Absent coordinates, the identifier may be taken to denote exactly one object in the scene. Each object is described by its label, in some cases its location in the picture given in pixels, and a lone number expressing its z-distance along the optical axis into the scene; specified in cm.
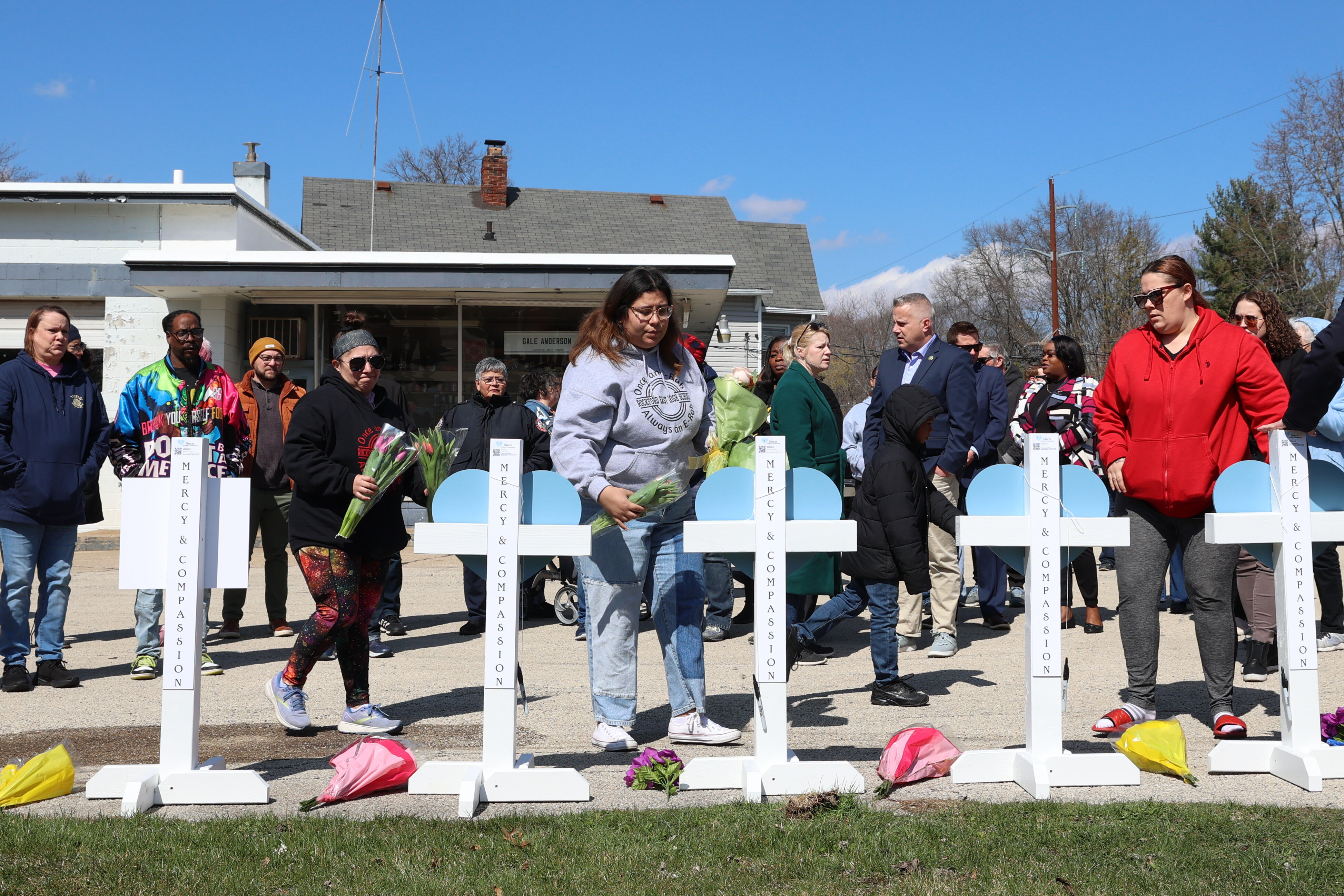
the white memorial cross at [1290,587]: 439
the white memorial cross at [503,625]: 417
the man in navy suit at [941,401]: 730
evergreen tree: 3825
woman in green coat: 705
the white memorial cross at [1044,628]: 425
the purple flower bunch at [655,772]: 425
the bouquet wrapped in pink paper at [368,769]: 418
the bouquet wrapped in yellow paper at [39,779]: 413
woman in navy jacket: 630
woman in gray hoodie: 474
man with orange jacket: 817
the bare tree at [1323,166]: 3628
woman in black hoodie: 521
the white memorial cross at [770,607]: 423
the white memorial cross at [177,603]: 416
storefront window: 1689
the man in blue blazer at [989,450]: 838
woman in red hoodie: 481
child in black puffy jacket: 583
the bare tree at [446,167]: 4466
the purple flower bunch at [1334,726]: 458
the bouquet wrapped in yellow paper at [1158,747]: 436
